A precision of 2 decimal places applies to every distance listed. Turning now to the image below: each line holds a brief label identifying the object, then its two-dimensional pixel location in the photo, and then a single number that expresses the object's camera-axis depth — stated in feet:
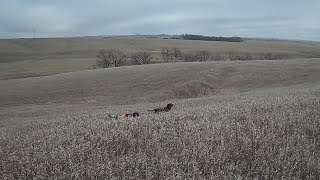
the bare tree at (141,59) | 226.55
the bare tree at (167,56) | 256.00
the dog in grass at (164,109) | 24.73
